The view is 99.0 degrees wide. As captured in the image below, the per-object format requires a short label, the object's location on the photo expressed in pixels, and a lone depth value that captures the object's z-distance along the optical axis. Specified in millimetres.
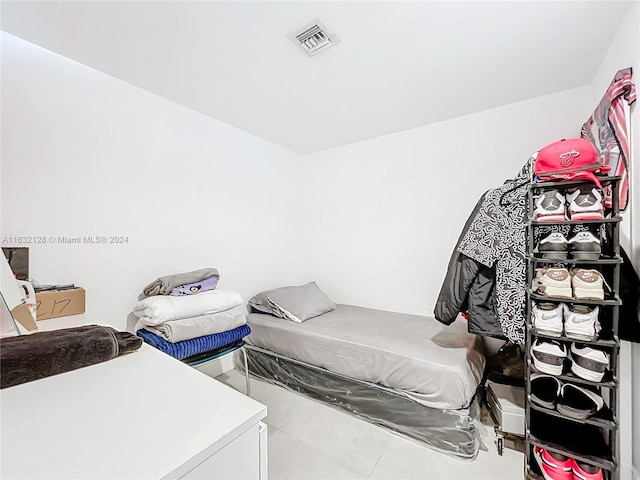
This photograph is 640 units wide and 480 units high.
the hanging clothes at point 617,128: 1319
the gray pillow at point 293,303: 2408
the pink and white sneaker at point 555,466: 1229
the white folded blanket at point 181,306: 1638
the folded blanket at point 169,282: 1821
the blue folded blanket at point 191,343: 1591
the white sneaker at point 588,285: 1169
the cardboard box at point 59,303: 1342
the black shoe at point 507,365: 1734
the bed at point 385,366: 1543
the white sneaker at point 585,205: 1197
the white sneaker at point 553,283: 1227
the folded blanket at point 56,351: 792
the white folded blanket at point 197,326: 1614
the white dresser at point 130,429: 519
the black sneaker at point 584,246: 1194
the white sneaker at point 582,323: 1178
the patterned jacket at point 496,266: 1398
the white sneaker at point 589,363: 1166
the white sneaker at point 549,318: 1237
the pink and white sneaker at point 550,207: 1256
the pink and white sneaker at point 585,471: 1182
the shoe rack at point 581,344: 1162
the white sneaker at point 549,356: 1237
